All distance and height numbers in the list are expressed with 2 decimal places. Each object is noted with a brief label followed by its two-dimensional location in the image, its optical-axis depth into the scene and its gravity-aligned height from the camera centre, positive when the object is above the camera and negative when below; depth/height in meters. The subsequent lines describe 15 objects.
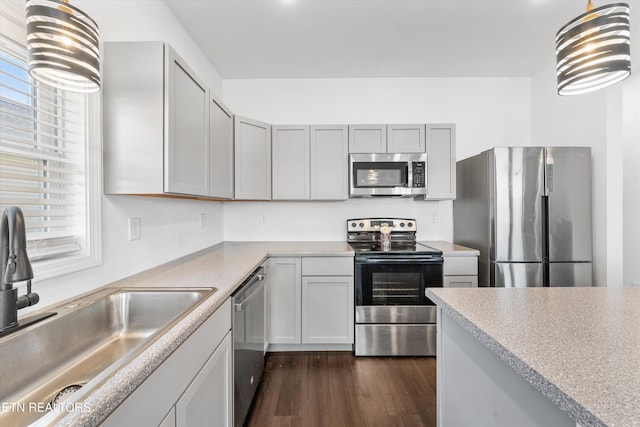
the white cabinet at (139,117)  1.42 +0.47
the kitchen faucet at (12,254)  0.79 -0.11
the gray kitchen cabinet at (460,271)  2.54 -0.50
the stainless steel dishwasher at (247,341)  1.50 -0.75
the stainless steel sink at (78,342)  0.83 -0.46
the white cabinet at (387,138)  2.86 +0.72
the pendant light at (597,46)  1.02 +0.59
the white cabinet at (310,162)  2.88 +0.50
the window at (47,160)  1.06 +0.22
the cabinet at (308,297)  2.54 -0.72
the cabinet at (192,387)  0.74 -0.54
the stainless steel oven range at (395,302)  2.48 -0.75
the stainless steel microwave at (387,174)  2.83 +0.37
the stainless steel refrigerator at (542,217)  2.41 -0.03
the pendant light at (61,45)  0.88 +0.52
